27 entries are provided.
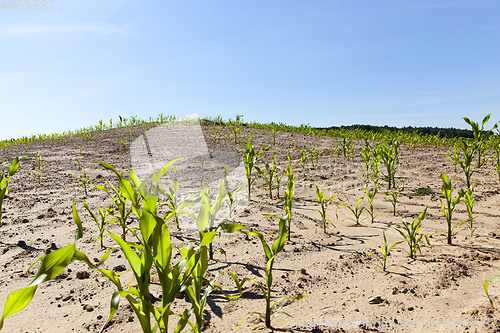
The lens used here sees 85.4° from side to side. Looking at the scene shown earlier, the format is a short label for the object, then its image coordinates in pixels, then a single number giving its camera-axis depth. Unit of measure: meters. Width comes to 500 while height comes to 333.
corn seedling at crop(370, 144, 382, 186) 4.37
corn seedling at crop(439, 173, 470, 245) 2.18
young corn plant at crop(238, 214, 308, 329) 1.31
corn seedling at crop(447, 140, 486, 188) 3.38
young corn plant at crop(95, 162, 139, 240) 1.23
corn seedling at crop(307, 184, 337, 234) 2.57
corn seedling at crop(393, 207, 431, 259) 1.98
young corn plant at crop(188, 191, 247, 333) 1.16
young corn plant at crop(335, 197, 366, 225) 2.76
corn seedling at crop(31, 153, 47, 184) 5.64
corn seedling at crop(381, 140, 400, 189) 4.19
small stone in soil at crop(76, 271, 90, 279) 1.84
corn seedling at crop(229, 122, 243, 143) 10.48
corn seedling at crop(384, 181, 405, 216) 2.98
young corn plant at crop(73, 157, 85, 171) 6.73
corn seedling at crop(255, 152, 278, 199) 3.84
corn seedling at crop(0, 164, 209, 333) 1.00
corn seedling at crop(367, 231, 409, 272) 1.79
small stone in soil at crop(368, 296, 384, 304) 1.45
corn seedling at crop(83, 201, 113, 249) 2.24
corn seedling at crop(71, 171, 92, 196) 4.30
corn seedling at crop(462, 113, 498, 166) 3.42
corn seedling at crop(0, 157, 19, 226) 2.45
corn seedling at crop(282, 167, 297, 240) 2.24
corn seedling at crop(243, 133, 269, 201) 3.64
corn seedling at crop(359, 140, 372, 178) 4.71
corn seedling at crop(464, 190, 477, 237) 2.27
